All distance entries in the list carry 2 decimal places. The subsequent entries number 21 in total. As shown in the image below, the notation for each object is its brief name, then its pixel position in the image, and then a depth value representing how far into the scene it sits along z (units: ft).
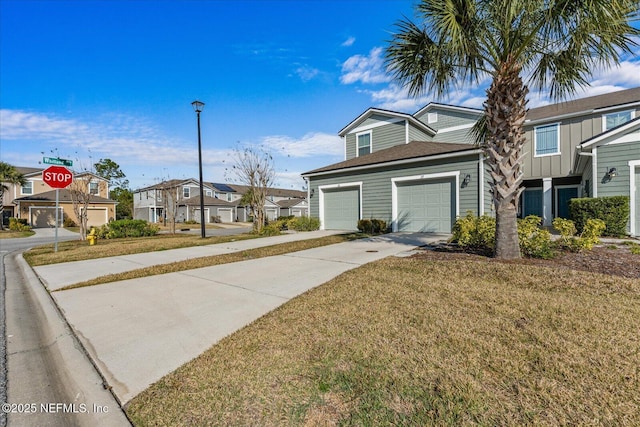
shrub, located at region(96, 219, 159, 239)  54.65
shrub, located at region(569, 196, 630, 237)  30.40
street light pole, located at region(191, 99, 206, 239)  43.52
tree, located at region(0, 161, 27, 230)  81.57
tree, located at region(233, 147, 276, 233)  54.85
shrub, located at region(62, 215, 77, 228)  97.14
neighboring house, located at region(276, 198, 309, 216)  144.05
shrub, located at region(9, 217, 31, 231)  78.84
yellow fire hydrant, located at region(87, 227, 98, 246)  41.96
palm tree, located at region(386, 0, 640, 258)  17.28
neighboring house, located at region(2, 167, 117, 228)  92.68
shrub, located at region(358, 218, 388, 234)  41.22
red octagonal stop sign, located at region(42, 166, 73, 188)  33.17
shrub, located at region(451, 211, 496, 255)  23.44
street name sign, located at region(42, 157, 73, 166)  31.52
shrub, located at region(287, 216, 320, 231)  51.49
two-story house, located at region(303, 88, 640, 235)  32.96
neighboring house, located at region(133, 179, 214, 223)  125.08
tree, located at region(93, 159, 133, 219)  165.16
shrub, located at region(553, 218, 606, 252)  20.92
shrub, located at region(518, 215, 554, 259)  20.35
